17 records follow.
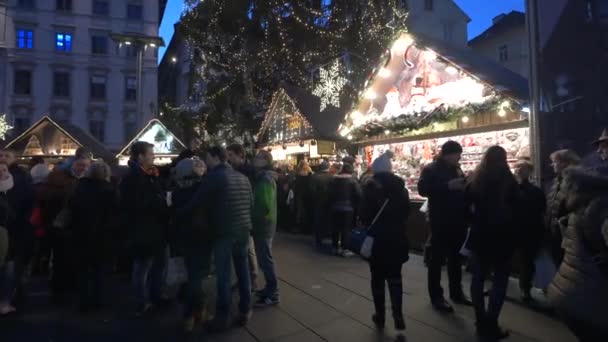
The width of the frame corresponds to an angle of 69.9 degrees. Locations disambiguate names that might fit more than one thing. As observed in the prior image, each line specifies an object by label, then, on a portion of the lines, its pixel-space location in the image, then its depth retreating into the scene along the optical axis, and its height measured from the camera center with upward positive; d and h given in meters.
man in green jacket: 5.18 -0.55
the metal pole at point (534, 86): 5.50 +1.21
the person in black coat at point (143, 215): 4.65 -0.35
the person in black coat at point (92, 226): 4.93 -0.50
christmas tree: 18.77 +6.30
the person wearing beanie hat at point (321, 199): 8.64 -0.36
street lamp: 14.35 +4.74
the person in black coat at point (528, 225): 4.15 -0.45
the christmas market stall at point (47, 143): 11.02 +1.02
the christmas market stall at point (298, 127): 12.12 +1.71
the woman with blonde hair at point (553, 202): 4.52 -0.24
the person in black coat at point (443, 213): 4.89 -0.37
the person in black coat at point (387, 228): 4.08 -0.45
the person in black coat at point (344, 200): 8.05 -0.36
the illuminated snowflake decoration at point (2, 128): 20.59 +2.69
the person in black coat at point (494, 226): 3.94 -0.42
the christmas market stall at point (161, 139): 10.31 +1.03
